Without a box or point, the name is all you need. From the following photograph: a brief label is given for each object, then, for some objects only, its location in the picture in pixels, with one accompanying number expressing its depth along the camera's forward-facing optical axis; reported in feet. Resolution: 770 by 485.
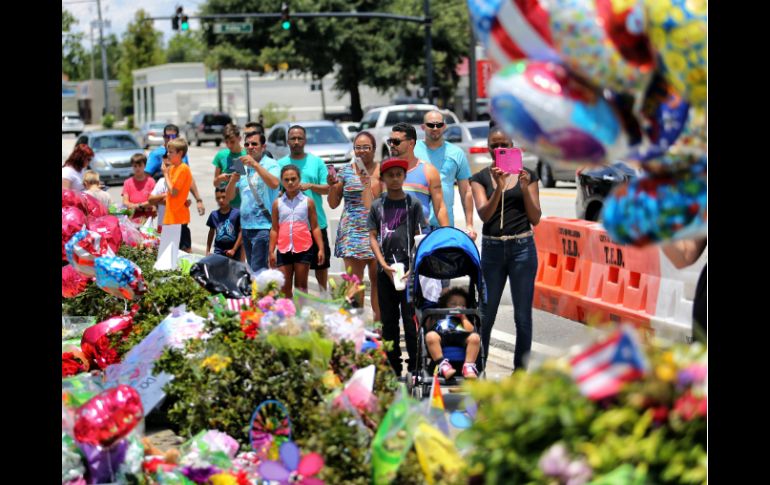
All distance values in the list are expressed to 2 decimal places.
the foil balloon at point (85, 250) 45.24
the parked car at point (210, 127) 363.35
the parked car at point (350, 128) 261.89
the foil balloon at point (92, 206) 56.09
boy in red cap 48.98
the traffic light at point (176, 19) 238.80
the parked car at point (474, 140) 163.22
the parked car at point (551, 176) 153.69
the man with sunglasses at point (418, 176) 51.62
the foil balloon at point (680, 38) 19.49
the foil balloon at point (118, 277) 44.62
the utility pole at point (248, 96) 443.61
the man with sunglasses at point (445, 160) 56.34
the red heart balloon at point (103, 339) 46.98
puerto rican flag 20.06
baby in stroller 45.42
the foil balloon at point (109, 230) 47.14
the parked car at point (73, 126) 457.60
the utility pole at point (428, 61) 243.93
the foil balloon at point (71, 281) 49.62
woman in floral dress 54.85
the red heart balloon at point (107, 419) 29.14
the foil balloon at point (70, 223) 46.47
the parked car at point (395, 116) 206.39
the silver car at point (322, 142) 180.14
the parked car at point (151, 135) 323.37
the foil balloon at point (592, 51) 19.95
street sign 267.18
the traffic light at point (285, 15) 237.86
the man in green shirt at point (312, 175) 60.44
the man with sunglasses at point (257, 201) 62.13
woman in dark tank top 47.19
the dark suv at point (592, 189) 79.61
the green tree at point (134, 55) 636.07
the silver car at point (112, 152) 194.18
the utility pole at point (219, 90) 471.62
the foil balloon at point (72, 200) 51.88
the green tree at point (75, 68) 204.96
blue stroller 46.09
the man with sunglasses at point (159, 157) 85.92
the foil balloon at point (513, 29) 20.83
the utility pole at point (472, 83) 233.96
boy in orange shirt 73.31
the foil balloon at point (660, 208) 20.21
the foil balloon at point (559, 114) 20.13
